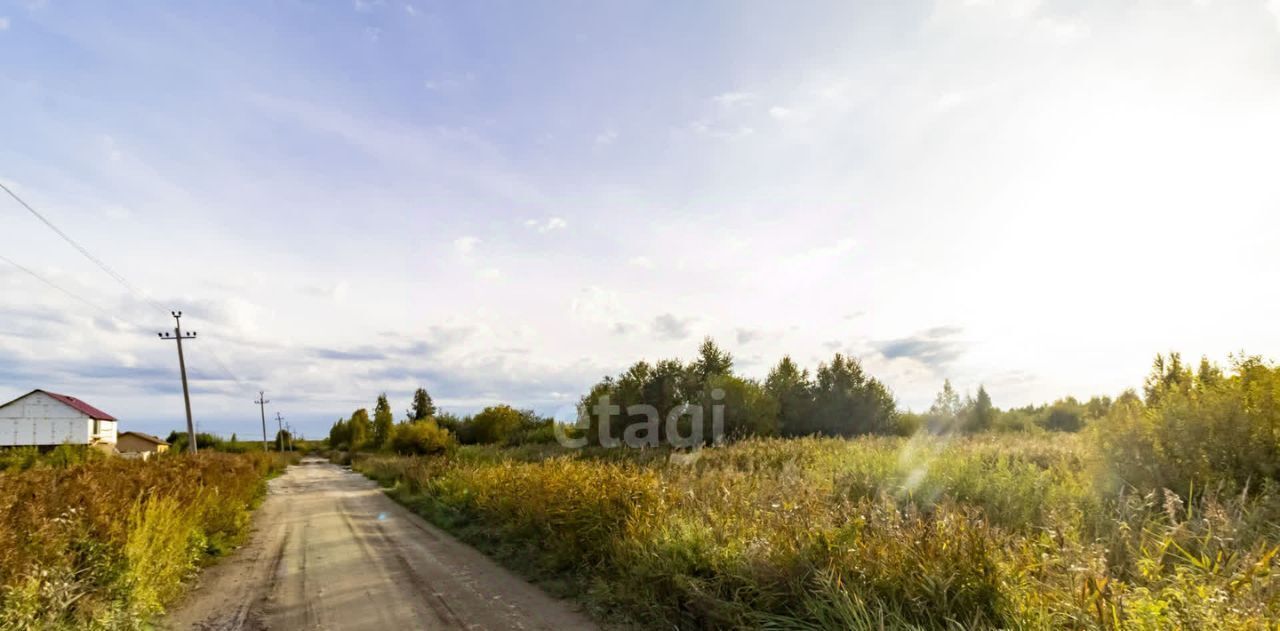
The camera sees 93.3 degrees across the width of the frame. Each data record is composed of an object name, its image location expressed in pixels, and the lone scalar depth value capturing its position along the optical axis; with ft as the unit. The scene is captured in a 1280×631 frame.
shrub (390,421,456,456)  140.20
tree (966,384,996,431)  129.44
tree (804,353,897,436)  148.87
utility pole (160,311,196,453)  107.30
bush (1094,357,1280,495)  22.15
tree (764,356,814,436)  149.48
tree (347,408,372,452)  241.96
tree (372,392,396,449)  199.40
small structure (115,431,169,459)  225.76
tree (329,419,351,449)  279.28
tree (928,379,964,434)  135.67
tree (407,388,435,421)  256.11
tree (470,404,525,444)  174.30
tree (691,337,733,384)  153.92
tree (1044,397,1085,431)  125.18
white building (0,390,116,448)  173.99
